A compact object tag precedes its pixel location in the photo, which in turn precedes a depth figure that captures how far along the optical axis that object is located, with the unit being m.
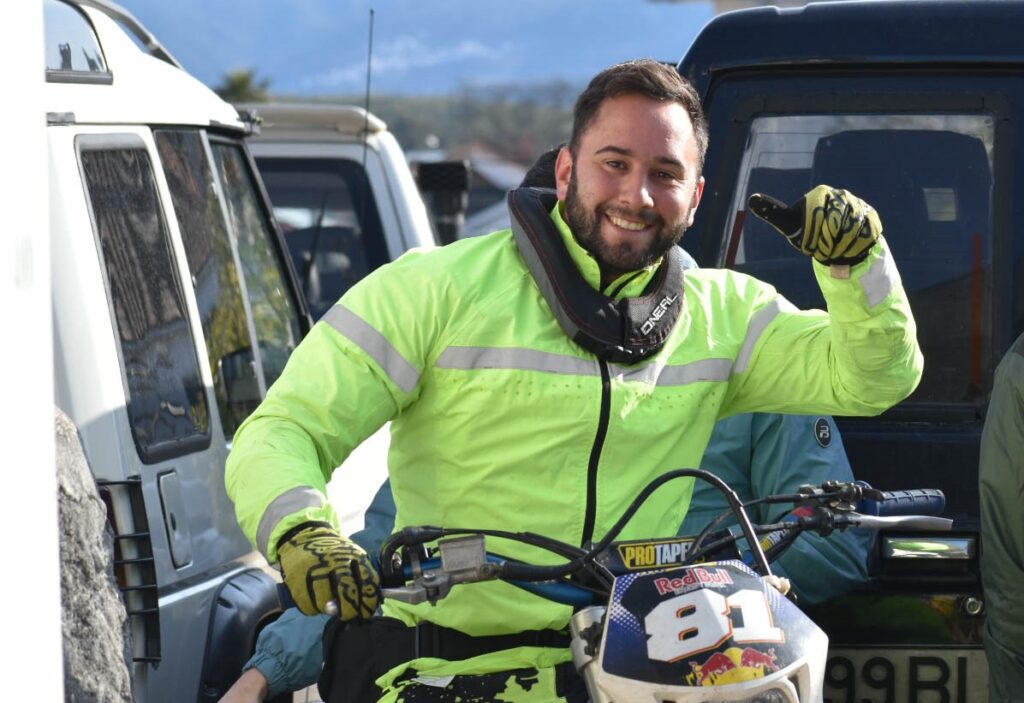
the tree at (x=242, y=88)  61.41
